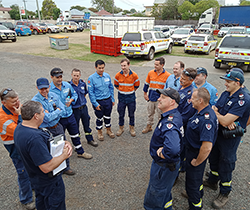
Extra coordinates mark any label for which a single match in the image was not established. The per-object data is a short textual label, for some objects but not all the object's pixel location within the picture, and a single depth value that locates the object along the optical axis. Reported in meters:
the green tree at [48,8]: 82.00
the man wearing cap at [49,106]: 3.09
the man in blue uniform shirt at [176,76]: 4.41
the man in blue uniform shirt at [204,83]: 3.67
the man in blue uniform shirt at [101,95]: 4.60
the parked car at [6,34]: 20.19
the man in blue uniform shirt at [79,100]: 4.16
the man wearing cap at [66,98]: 3.64
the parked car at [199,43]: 15.28
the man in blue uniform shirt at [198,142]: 2.51
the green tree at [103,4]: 88.51
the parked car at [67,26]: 34.95
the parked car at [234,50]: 10.12
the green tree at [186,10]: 49.22
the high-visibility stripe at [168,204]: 2.64
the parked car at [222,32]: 26.33
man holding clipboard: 2.00
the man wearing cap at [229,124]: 2.80
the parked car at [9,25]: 27.34
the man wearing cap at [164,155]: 2.33
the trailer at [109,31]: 14.11
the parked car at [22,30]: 27.31
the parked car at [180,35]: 20.26
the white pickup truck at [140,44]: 13.01
